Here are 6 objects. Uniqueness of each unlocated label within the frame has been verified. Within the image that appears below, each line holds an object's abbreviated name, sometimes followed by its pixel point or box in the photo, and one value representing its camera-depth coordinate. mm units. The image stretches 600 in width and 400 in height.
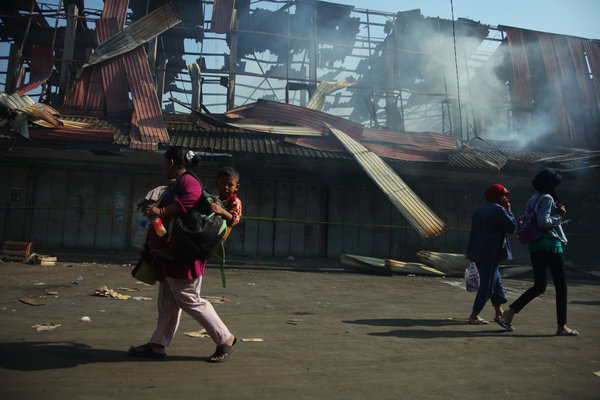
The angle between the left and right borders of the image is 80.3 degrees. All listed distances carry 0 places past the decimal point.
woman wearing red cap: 4328
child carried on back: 3171
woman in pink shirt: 2650
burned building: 10258
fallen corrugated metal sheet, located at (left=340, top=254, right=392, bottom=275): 9445
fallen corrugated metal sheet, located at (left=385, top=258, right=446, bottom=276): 9414
